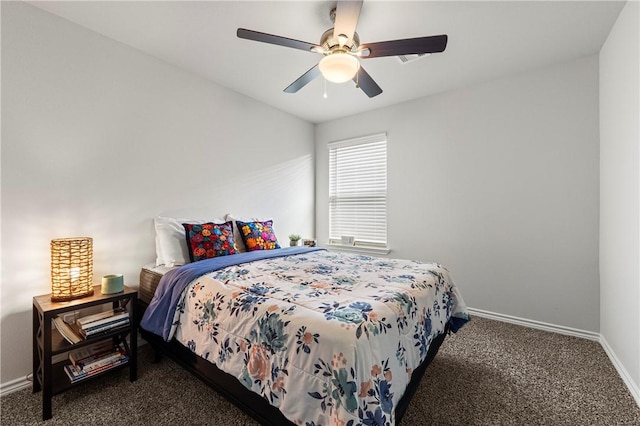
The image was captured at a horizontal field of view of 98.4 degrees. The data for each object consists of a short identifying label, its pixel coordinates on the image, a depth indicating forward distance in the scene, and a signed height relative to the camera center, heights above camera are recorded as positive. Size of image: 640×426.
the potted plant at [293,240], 3.75 -0.37
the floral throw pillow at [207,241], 2.42 -0.25
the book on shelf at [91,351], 1.88 -0.99
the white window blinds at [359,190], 3.88 +0.33
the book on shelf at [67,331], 1.75 -0.76
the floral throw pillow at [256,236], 2.92 -0.25
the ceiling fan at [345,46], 1.66 +1.08
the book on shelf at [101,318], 1.80 -0.70
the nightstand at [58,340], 1.60 -0.81
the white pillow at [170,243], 2.39 -0.27
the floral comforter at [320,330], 1.09 -0.58
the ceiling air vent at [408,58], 2.53 +1.44
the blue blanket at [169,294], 1.90 -0.57
